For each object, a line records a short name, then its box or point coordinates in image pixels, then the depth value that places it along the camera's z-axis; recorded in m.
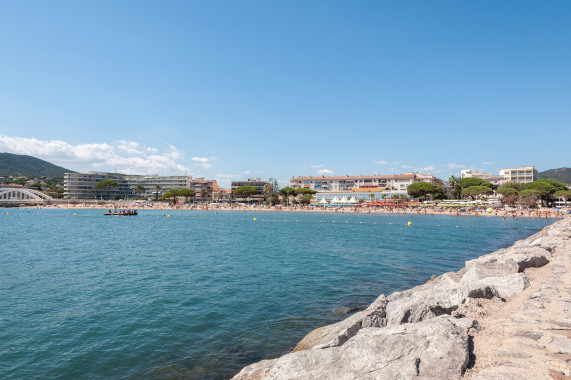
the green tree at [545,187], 85.08
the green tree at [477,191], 97.31
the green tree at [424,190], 101.69
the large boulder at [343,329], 7.13
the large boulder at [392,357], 4.15
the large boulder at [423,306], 7.35
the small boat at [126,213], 80.50
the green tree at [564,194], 84.62
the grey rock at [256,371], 6.62
